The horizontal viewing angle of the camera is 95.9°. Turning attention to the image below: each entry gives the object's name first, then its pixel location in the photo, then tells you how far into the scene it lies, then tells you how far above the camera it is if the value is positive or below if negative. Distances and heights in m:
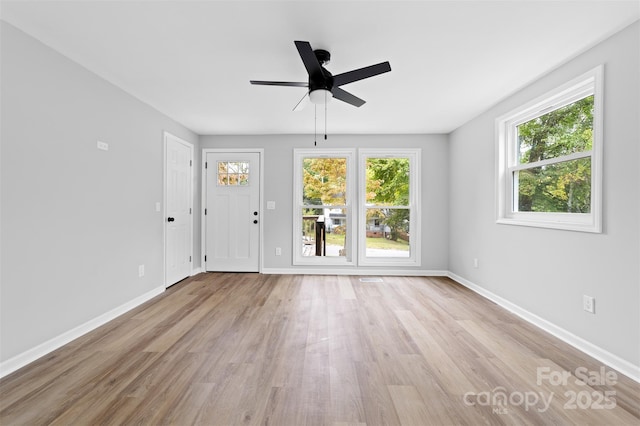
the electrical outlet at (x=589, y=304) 2.23 -0.72
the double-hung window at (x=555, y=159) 2.28 +0.50
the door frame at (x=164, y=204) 3.86 +0.08
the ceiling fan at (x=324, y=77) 2.12 +1.05
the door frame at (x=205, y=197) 4.93 +0.23
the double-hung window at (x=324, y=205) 4.92 +0.10
